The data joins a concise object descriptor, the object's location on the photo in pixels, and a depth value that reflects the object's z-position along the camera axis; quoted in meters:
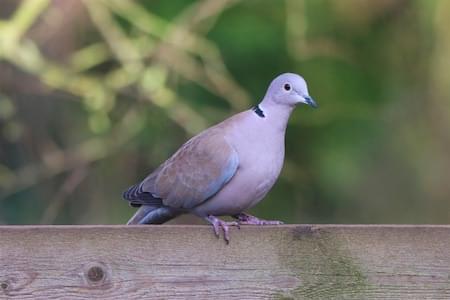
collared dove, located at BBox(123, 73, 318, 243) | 5.24
